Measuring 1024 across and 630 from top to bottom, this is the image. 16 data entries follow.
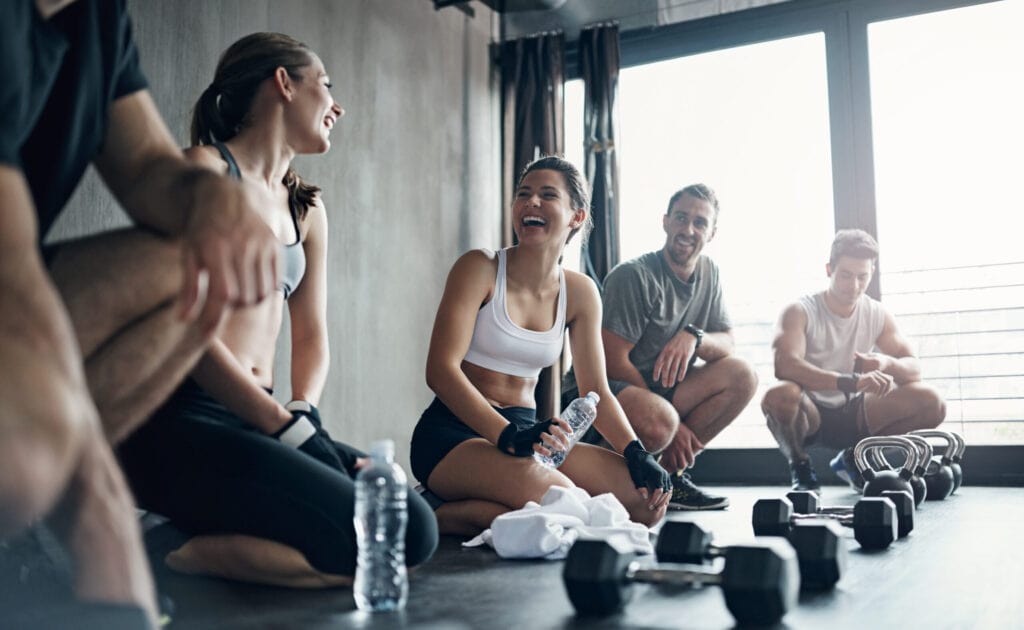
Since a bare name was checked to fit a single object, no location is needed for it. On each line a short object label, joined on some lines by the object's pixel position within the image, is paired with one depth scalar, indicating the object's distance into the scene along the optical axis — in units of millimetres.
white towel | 1851
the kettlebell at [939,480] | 3000
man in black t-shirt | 675
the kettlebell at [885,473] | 2504
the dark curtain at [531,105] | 4430
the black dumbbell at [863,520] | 1853
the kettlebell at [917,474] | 2775
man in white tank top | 3412
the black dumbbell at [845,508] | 2096
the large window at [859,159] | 3902
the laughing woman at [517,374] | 2189
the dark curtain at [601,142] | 4234
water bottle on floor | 1375
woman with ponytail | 1537
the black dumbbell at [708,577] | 1191
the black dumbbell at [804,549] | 1436
